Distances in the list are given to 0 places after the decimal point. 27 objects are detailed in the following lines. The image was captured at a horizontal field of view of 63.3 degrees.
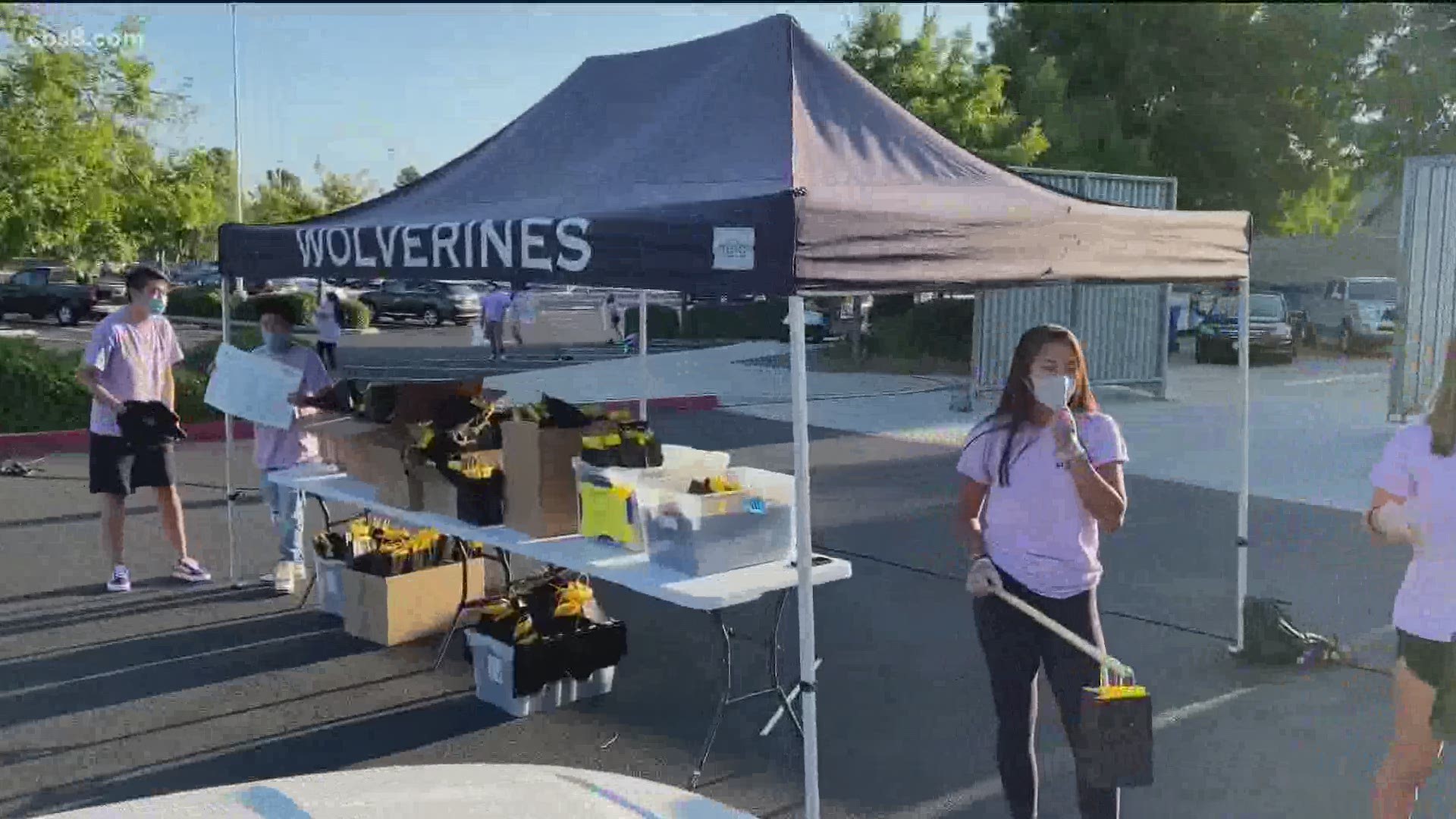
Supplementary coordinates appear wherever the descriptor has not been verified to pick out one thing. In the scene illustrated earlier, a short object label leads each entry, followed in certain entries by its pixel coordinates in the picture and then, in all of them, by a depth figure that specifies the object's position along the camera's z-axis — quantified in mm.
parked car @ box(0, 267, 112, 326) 34562
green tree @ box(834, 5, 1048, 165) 20125
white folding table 4172
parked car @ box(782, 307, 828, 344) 29391
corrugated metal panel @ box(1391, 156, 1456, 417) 12039
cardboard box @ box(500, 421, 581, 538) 5000
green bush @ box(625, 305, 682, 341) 30031
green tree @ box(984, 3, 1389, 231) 25922
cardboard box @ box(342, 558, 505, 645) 5949
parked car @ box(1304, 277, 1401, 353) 25000
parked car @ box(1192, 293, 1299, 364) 24062
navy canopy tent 3736
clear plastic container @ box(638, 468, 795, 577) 4371
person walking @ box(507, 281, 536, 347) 25875
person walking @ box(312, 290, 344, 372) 20250
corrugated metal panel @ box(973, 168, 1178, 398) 15875
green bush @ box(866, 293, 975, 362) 20984
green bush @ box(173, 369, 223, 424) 13422
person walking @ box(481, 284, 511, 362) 23047
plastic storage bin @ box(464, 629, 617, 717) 5121
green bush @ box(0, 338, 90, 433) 12398
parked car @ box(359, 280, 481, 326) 38312
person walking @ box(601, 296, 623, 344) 29000
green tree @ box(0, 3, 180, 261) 12578
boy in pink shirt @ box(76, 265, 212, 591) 6508
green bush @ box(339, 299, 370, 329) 35406
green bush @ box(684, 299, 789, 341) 29875
